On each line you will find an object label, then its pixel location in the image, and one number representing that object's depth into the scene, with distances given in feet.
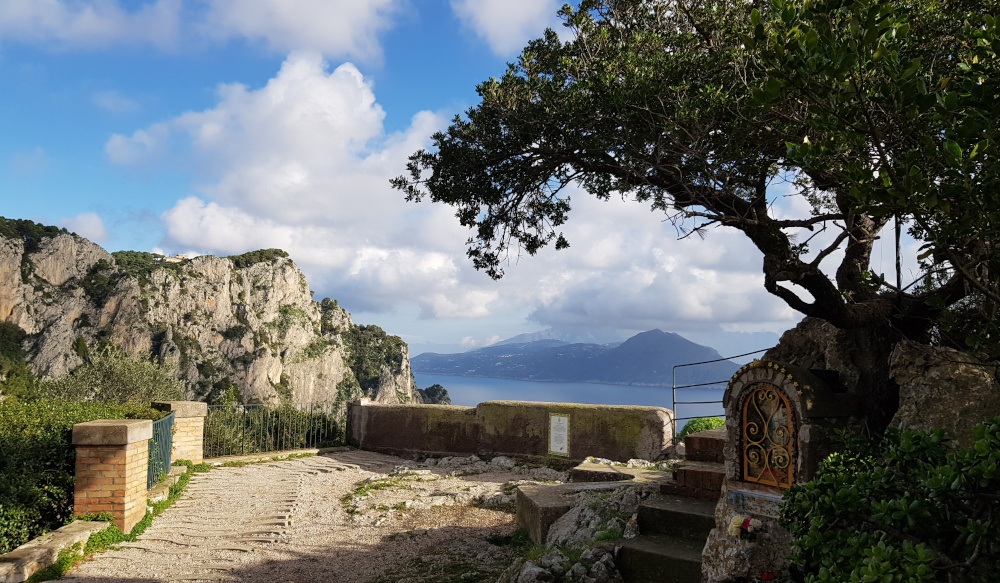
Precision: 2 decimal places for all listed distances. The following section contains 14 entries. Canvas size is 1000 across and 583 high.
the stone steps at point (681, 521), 18.40
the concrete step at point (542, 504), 24.39
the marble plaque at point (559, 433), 42.19
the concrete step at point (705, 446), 24.35
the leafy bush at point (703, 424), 40.65
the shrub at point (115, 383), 69.21
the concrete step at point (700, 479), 22.15
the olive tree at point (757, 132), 8.68
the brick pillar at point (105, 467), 23.22
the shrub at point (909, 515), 7.61
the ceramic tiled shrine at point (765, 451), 17.07
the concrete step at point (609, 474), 30.42
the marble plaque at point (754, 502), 17.53
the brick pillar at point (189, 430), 38.58
